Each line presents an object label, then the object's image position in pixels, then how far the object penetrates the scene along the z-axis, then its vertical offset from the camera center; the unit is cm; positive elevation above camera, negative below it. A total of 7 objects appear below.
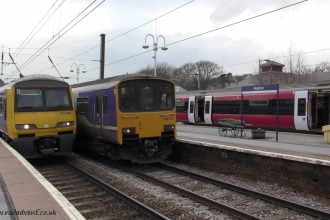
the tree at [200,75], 9588 +633
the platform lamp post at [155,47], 3828 +482
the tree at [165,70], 9016 +720
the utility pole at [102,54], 3219 +355
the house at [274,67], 8771 +747
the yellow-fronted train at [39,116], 1459 -36
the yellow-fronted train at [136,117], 1408 -38
